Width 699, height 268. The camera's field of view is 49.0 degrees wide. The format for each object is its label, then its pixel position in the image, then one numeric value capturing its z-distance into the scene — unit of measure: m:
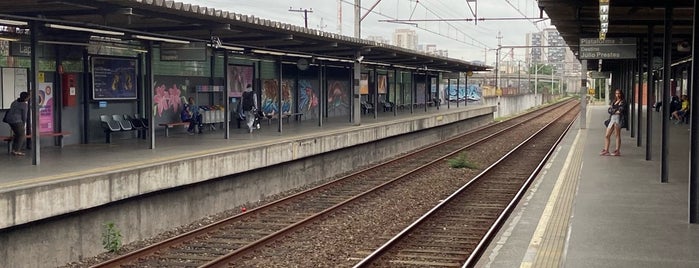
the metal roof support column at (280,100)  21.30
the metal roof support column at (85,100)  15.85
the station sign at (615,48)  19.47
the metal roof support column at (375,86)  31.31
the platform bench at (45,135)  13.60
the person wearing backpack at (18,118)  13.21
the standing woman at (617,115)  18.05
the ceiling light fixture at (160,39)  14.68
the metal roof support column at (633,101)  23.96
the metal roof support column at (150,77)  14.82
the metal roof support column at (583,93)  32.53
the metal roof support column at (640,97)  20.31
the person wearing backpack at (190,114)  20.16
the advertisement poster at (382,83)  37.65
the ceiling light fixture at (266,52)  20.01
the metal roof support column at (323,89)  24.48
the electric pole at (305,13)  43.81
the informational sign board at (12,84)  13.71
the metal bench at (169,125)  19.31
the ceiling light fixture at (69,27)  12.09
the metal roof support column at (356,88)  24.97
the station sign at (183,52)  15.75
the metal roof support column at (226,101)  18.10
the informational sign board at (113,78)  16.38
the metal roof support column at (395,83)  39.22
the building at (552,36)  193.30
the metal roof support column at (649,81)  16.93
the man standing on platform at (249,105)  20.69
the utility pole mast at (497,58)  60.16
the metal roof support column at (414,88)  45.59
